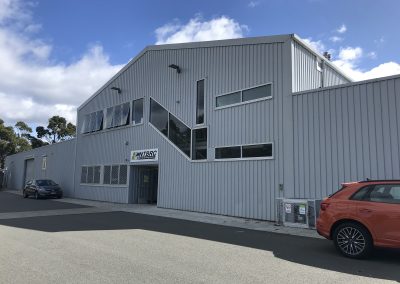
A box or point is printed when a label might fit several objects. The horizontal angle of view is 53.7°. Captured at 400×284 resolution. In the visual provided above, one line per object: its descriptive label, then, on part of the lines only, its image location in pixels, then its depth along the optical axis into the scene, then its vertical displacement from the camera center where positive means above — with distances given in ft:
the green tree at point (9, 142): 203.14 +22.79
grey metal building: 41.47 +8.20
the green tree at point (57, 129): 223.30 +32.20
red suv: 24.30 -1.66
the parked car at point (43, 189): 96.58 -0.70
